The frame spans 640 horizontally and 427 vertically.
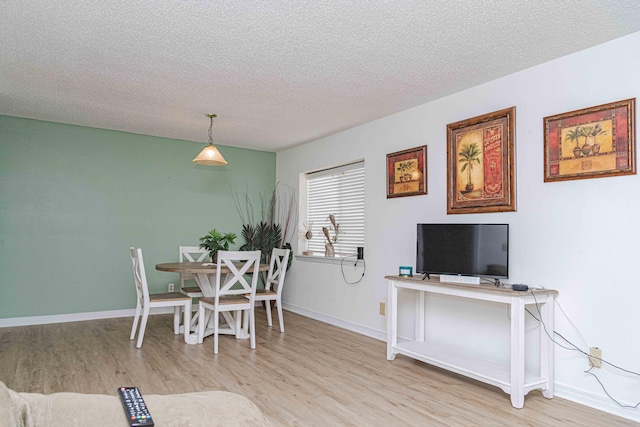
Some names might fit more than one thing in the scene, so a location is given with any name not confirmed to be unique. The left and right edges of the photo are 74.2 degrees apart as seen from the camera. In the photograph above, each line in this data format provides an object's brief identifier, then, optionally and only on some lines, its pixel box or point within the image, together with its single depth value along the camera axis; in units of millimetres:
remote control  1068
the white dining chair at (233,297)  4051
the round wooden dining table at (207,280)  4281
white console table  2789
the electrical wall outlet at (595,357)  2781
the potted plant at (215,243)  4453
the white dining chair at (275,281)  4850
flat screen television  3209
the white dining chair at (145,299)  4117
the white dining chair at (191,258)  4871
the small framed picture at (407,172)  4170
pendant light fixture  4453
